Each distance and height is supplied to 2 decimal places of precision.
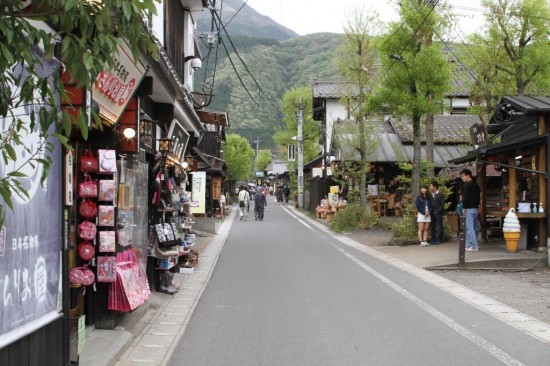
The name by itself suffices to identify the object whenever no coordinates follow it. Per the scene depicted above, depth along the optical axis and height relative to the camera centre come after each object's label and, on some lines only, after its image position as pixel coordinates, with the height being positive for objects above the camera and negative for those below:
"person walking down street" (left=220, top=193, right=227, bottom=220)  34.03 -0.51
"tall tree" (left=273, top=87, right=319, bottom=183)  51.94 +6.76
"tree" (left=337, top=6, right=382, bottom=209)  24.81 +5.08
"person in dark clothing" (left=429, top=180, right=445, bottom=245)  16.09 -0.47
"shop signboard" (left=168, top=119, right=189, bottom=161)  10.71 +1.14
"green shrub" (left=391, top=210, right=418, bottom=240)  17.23 -0.96
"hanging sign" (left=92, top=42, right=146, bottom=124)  5.88 +1.19
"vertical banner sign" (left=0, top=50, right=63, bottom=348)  3.86 -0.38
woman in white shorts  16.17 -0.43
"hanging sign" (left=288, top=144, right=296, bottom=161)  47.19 +3.63
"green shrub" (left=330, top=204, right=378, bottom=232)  23.81 -0.94
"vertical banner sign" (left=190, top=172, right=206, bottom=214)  21.94 +0.33
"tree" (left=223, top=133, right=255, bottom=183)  58.09 +3.88
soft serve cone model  13.24 -0.79
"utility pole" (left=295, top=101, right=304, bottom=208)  41.72 +3.26
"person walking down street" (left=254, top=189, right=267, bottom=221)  31.64 -0.46
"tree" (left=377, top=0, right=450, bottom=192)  18.38 +4.31
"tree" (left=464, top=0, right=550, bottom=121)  18.42 +4.95
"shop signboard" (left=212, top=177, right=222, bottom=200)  32.92 +0.51
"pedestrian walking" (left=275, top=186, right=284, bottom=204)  56.90 +0.16
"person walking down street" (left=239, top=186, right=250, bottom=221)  32.75 -0.23
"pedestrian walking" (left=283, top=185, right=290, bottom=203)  58.56 +0.47
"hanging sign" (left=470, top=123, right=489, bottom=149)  15.73 +1.69
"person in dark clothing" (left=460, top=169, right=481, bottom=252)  14.14 -0.30
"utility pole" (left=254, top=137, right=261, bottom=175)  103.36 +8.38
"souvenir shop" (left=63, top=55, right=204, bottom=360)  6.08 -0.26
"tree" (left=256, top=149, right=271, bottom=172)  111.62 +7.49
